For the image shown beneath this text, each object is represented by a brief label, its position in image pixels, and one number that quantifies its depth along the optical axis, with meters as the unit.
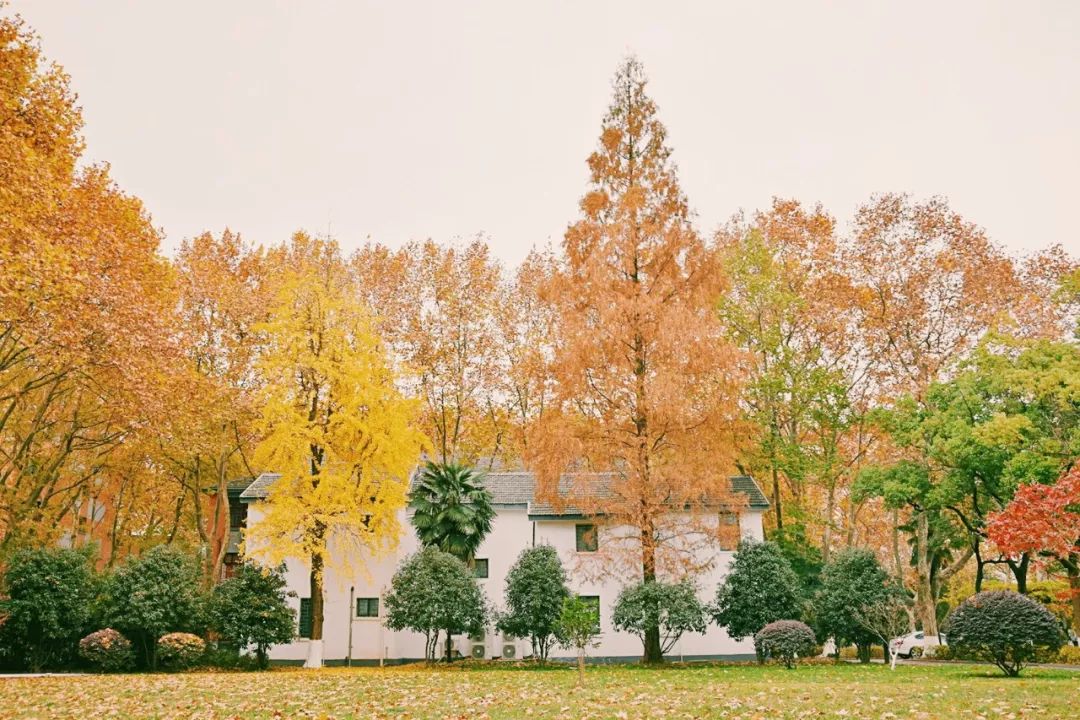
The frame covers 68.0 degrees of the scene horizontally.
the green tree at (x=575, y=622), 23.32
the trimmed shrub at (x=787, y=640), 22.69
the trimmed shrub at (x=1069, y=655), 23.36
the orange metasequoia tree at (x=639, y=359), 22.17
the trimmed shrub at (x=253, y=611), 25.25
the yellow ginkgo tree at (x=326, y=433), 25.47
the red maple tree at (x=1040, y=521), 17.70
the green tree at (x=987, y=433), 22.98
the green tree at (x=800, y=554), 32.91
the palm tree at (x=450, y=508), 28.17
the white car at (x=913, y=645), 31.00
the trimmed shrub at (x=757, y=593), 26.39
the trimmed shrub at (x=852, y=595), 25.70
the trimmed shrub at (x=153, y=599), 24.39
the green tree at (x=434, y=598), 26.12
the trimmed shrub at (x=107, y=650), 23.58
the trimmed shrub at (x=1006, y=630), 17.33
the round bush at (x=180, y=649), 24.41
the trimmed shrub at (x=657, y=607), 23.59
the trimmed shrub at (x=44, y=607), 23.70
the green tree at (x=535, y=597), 26.11
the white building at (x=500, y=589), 29.67
